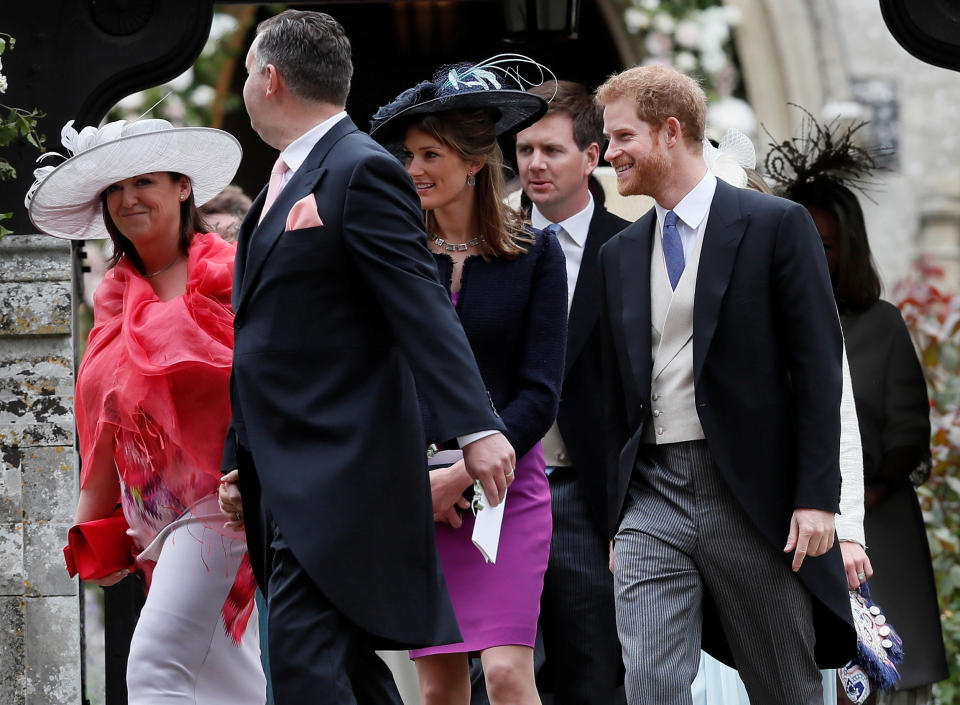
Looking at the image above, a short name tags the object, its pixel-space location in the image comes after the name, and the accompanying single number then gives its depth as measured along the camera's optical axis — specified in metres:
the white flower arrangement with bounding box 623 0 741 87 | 23.80
